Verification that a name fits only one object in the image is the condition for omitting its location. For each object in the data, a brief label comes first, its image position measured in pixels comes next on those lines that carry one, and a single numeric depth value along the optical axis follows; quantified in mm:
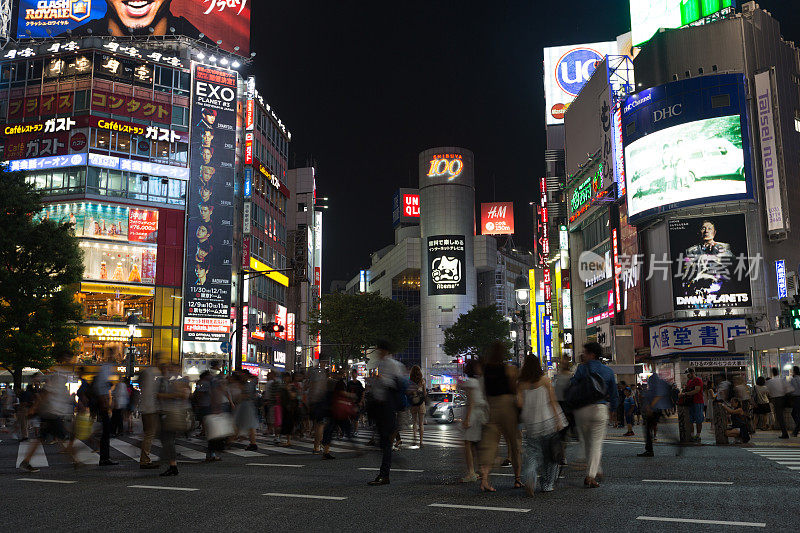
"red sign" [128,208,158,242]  51812
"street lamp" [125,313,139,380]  32862
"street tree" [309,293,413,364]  65750
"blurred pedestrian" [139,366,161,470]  11578
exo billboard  52500
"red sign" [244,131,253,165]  58406
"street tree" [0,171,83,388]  29625
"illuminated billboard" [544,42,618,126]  82375
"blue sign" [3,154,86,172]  50719
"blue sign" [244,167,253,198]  58812
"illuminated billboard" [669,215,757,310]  44625
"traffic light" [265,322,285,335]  34156
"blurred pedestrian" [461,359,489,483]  9531
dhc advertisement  44406
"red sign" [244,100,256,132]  58562
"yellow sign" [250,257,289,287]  62594
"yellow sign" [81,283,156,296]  50562
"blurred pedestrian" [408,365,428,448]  15267
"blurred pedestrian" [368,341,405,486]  9352
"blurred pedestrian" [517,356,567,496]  8539
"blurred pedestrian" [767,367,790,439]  18500
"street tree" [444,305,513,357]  79875
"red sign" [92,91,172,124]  51781
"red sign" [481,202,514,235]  116500
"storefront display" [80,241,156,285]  50625
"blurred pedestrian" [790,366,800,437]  18328
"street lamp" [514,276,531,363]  30391
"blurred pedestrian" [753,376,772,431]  19578
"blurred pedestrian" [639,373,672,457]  13719
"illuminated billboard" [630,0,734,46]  50125
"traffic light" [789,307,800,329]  22344
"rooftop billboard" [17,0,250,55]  54906
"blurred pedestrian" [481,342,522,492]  8883
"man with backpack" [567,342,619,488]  8961
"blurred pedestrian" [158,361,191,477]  10750
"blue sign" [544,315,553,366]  71250
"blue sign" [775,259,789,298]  43719
